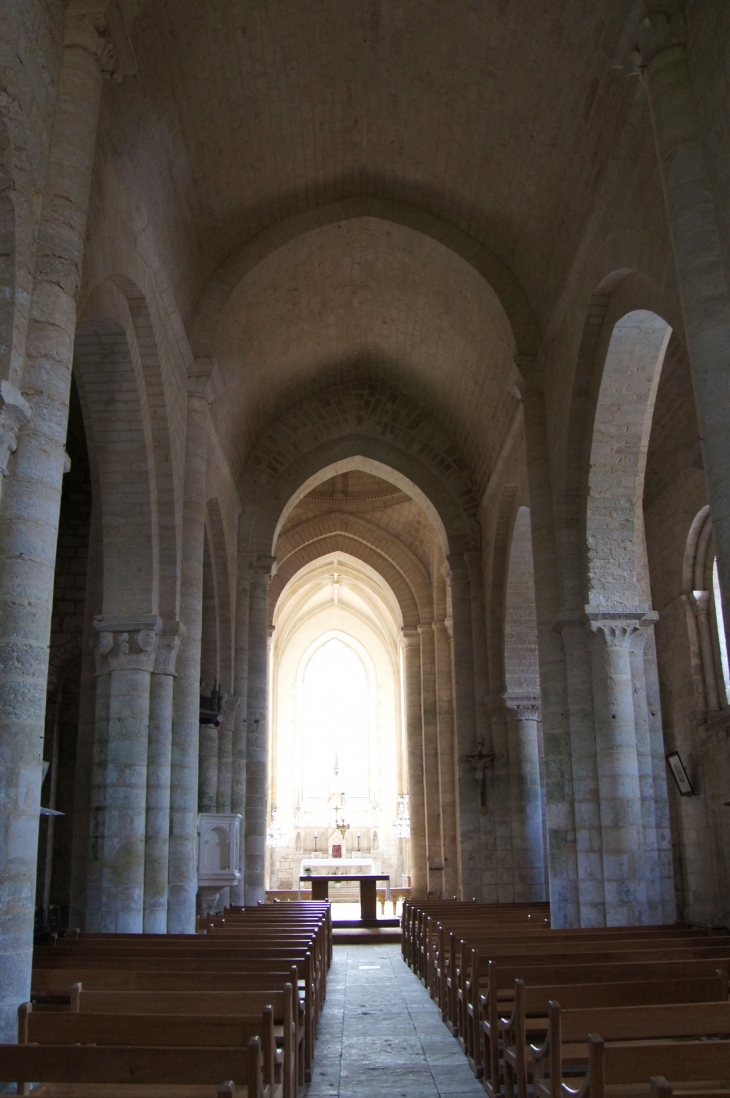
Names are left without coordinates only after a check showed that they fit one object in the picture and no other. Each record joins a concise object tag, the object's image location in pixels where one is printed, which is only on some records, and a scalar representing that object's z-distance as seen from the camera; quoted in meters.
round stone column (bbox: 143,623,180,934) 11.12
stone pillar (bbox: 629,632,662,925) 11.27
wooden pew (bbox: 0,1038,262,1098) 3.73
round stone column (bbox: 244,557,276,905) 18.36
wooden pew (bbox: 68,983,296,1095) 5.05
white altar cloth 28.09
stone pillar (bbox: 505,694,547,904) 17.86
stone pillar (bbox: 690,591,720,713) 15.77
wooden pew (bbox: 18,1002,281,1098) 4.09
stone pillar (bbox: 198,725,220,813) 17.06
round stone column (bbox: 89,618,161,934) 10.45
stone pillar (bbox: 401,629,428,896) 24.45
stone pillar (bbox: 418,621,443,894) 23.47
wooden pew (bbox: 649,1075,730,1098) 2.93
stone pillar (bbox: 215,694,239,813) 17.53
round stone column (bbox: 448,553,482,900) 18.33
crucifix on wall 18.34
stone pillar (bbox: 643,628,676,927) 11.38
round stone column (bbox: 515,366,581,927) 11.66
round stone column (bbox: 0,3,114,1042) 5.93
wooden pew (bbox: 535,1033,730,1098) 3.76
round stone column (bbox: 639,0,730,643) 6.73
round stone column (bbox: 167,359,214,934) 11.70
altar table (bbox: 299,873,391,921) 19.97
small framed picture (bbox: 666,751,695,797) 16.06
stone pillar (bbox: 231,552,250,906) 18.00
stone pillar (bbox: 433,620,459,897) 22.38
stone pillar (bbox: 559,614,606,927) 11.24
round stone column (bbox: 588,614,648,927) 11.08
